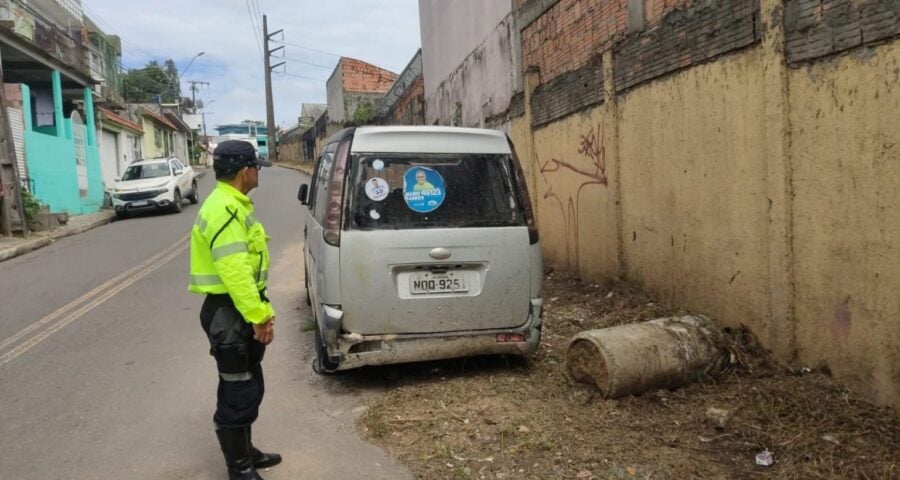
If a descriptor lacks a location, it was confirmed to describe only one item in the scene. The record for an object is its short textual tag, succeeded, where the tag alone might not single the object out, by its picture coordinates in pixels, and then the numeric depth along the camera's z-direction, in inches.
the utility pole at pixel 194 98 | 2960.1
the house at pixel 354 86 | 1302.9
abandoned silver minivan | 167.6
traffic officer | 117.7
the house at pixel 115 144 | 980.7
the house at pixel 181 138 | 1784.1
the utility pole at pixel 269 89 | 2060.8
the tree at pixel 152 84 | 2032.5
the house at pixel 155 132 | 1310.3
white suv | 718.5
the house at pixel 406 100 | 712.1
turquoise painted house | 658.2
